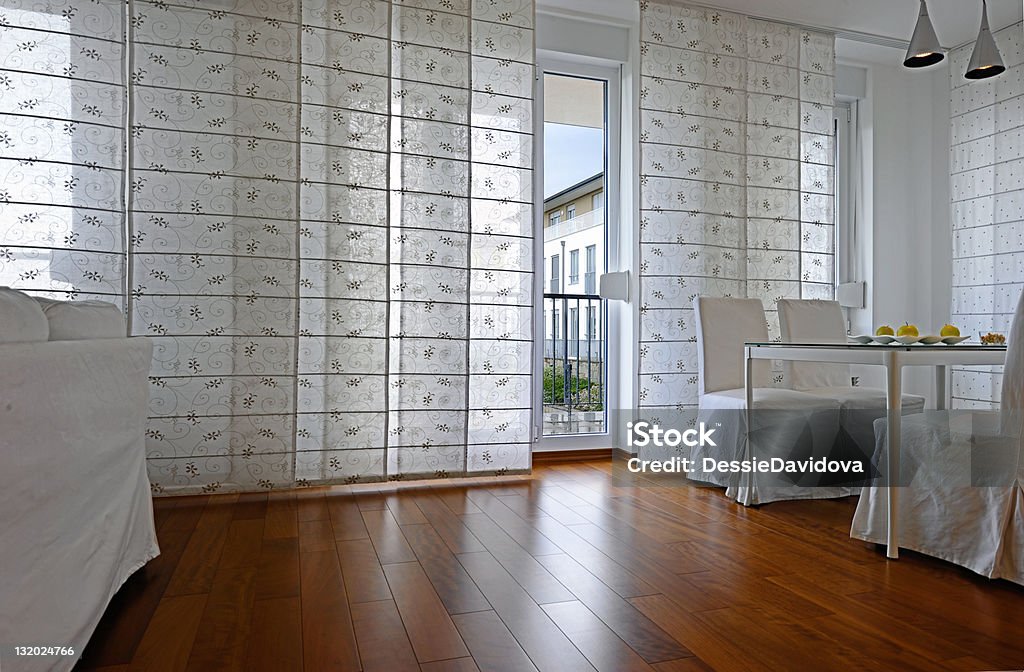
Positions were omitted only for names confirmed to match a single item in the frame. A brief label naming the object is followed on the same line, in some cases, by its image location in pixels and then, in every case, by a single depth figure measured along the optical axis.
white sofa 1.08
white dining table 2.24
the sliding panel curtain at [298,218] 2.84
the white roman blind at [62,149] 2.73
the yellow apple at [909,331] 2.72
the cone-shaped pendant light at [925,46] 2.72
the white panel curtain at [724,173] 3.82
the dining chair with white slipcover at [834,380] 3.20
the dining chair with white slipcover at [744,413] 3.01
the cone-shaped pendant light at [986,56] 2.74
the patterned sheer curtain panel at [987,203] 4.19
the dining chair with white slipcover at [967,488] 1.95
